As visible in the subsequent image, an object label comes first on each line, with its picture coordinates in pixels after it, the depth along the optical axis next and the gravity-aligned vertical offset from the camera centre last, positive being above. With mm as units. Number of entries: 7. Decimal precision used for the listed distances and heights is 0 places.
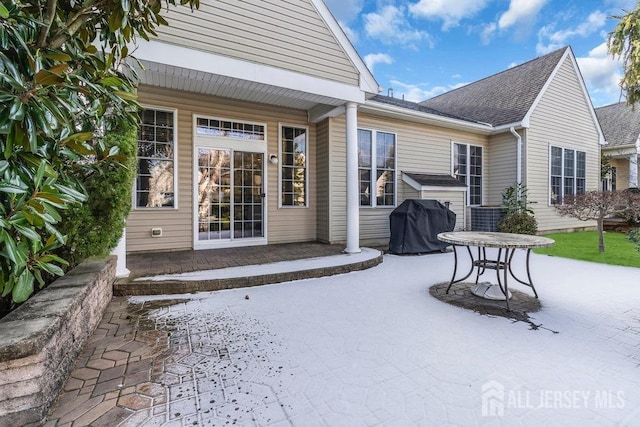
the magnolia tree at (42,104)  1486 +602
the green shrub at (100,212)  3074 +30
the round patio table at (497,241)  3290 -299
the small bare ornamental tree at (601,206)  7027 +197
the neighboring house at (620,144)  13109 +3086
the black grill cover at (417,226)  6887 -258
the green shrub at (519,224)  8742 -273
